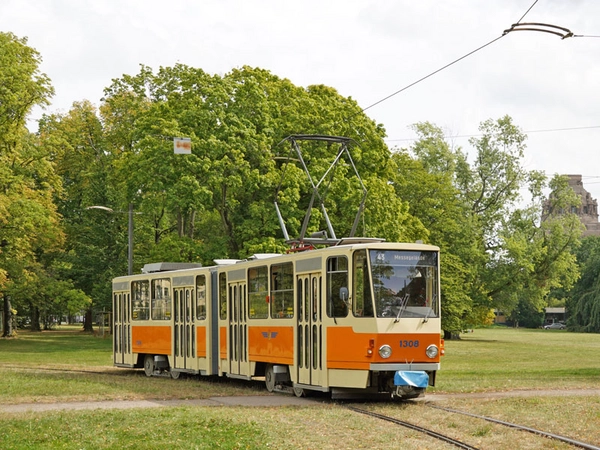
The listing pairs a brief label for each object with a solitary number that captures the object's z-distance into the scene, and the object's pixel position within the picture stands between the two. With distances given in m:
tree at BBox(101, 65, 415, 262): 42.75
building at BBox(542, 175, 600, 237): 176.62
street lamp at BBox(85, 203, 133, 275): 44.22
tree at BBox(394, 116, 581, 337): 70.25
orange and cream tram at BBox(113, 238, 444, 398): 19.11
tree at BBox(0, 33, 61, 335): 47.22
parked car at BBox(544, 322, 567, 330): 145.12
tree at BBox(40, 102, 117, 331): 60.06
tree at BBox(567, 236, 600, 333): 100.62
